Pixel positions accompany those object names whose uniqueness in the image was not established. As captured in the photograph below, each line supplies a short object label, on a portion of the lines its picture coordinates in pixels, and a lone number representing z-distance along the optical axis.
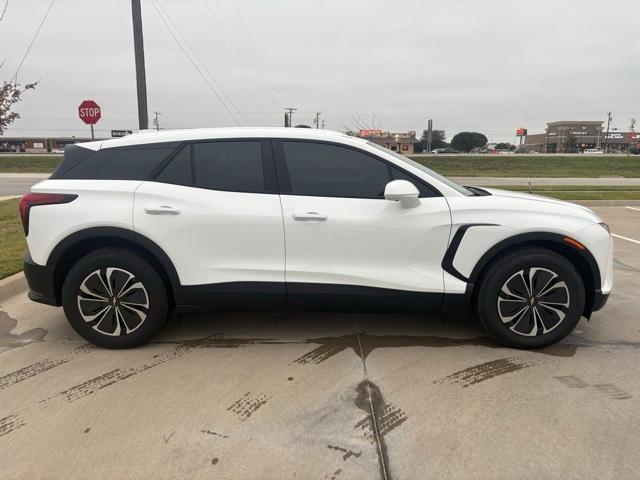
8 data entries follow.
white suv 3.32
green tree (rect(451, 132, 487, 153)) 106.69
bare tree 7.65
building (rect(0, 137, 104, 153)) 92.26
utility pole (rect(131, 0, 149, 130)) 11.11
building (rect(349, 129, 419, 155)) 76.39
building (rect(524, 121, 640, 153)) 109.50
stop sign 12.99
